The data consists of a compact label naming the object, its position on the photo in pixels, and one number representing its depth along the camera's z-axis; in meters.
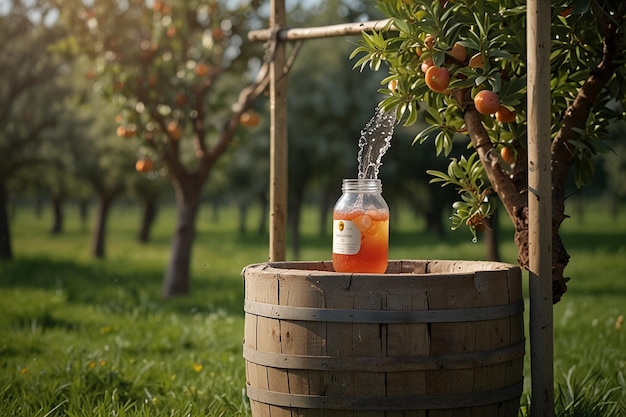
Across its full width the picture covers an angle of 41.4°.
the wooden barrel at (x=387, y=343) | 3.11
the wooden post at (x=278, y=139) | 5.02
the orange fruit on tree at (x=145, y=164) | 9.54
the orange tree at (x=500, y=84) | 3.60
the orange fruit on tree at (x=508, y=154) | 4.09
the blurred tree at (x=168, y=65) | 9.34
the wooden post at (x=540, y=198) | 3.41
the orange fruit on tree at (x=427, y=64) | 3.73
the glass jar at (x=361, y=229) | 3.54
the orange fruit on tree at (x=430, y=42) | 3.67
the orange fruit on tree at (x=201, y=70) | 9.23
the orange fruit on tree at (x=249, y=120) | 9.26
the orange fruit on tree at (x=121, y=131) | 9.20
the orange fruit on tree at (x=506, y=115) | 3.79
